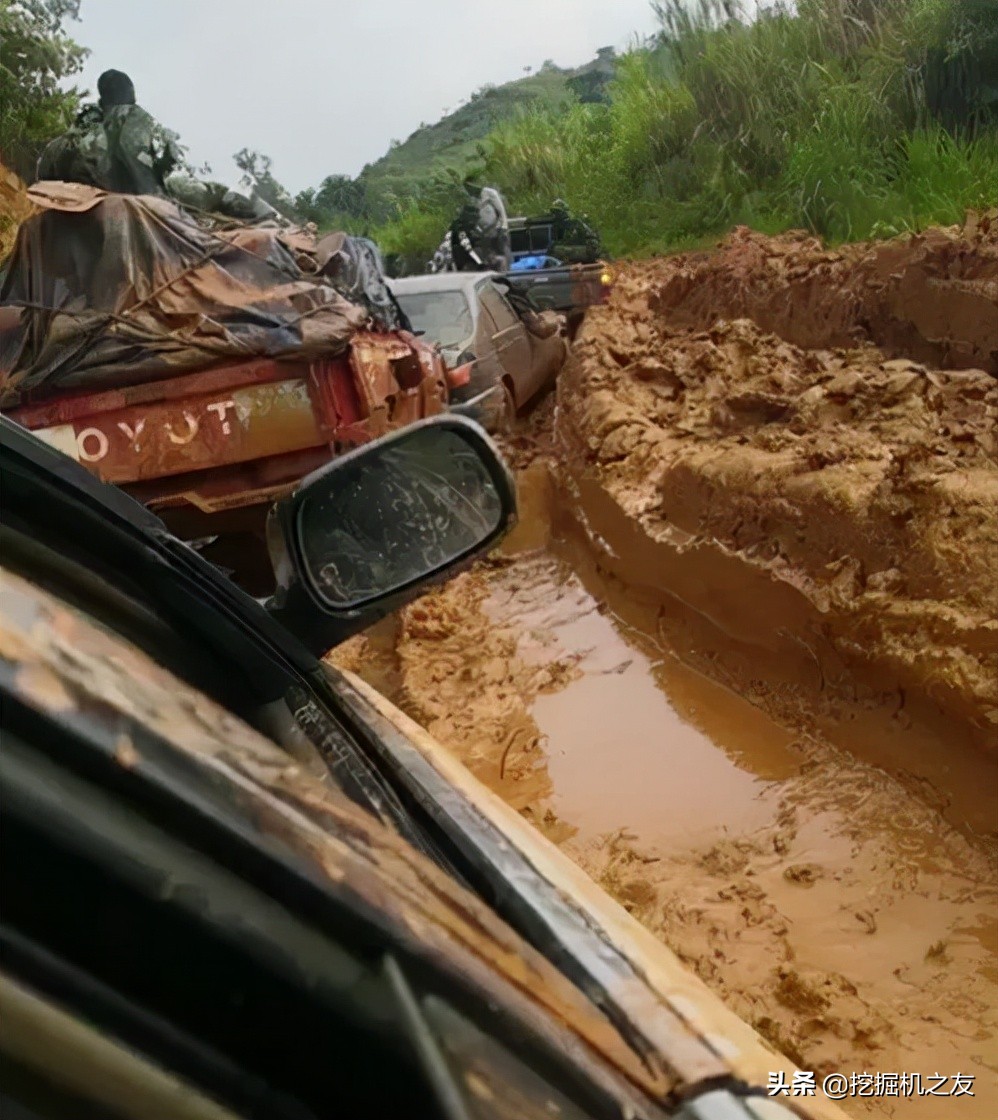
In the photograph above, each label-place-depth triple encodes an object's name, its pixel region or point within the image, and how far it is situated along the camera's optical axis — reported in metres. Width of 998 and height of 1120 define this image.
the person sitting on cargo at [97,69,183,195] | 5.97
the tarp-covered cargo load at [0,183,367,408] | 3.90
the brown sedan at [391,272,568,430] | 6.66
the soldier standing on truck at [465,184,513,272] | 10.66
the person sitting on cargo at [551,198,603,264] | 11.87
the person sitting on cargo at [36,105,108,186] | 6.04
